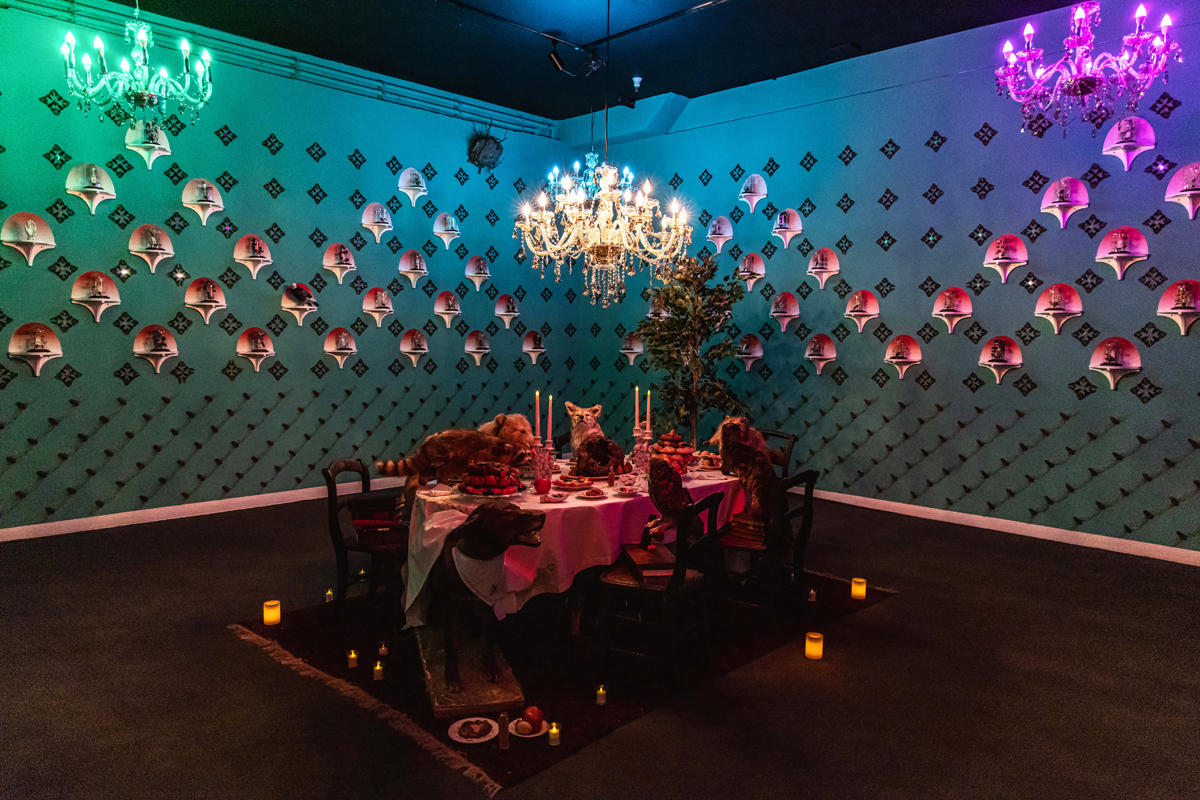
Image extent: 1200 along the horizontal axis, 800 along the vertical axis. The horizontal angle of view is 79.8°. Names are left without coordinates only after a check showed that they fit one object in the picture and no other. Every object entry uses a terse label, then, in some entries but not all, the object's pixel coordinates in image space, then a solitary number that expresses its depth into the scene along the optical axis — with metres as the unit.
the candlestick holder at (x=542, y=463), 3.65
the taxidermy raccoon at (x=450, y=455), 3.61
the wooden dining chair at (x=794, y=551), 3.90
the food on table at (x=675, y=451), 4.16
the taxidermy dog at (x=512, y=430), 4.06
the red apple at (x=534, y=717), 2.73
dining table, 3.08
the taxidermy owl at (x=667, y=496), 3.24
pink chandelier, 4.33
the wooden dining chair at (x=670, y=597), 3.12
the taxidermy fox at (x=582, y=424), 4.11
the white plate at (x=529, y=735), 2.71
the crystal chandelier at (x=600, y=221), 4.72
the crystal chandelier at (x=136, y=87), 4.26
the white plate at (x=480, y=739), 2.70
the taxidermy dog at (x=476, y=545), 2.87
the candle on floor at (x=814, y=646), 3.44
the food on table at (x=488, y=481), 3.33
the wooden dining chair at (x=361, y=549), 3.75
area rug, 2.67
